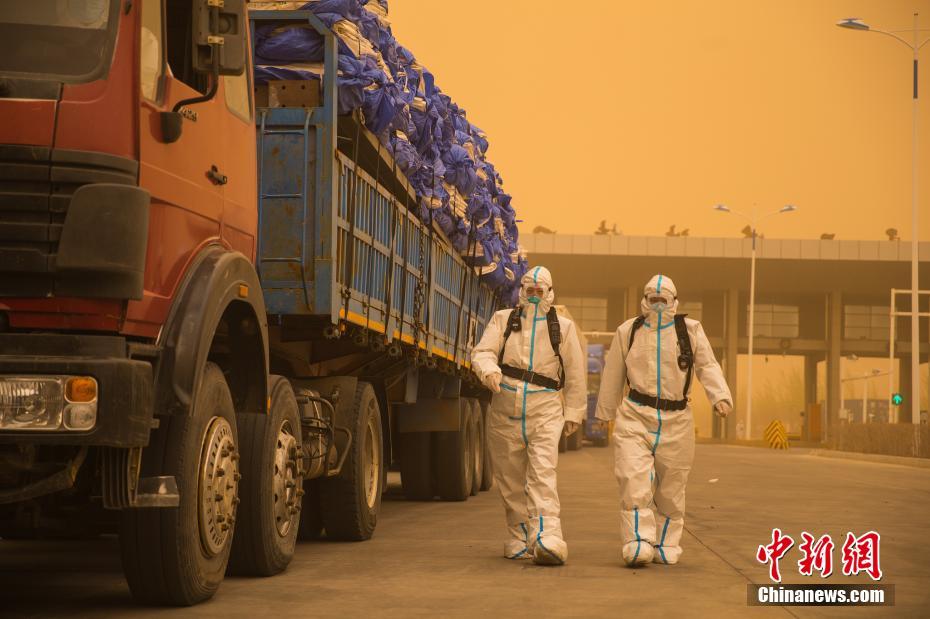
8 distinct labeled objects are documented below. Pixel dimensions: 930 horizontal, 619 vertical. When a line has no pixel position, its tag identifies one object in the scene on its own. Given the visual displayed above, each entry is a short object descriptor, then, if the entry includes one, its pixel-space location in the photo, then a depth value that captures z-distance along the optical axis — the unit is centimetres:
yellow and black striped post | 5850
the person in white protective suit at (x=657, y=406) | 1003
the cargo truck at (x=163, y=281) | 598
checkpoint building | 6775
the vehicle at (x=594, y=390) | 4836
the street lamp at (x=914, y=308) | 3912
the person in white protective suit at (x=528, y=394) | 1003
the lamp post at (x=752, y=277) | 6197
